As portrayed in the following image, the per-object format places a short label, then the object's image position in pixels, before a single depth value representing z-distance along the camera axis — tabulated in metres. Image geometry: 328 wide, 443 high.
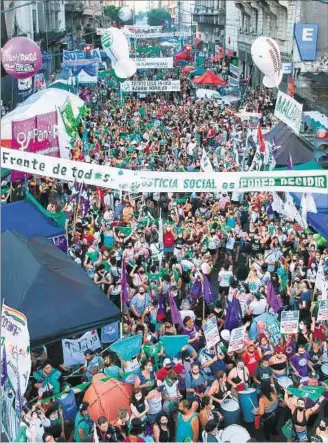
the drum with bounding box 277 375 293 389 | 8.26
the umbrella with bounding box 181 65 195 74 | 47.05
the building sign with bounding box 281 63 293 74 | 31.49
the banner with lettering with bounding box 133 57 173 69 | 34.94
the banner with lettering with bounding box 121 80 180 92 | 30.20
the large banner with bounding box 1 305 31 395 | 6.69
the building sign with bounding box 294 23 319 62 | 30.31
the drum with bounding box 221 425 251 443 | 7.02
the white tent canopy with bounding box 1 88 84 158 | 16.52
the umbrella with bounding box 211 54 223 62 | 55.31
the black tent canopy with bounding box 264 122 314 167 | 18.55
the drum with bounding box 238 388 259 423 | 8.02
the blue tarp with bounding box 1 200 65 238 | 12.73
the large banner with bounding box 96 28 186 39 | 47.66
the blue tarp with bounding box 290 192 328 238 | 13.63
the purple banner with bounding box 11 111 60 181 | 14.92
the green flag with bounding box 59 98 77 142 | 17.89
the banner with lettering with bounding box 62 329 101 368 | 9.02
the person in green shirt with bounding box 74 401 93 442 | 7.27
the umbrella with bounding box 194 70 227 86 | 36.28
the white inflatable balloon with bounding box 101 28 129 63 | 26.91
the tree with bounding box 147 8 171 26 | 169.32
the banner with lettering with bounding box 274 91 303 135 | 15.94
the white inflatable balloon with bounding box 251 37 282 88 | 19.59
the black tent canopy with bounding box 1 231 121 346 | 8.73
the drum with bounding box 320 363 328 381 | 8.80
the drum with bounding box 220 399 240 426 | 7.77
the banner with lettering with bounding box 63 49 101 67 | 33.91
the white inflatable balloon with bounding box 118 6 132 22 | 102.76
